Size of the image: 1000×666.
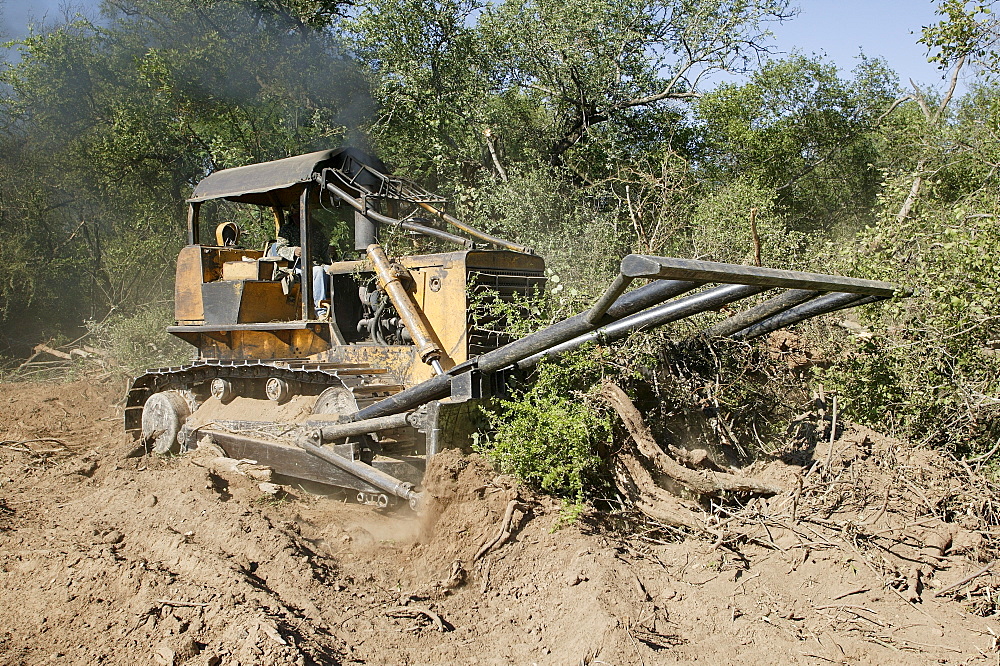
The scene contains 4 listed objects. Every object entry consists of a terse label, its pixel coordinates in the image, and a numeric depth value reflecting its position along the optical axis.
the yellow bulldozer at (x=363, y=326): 5.43
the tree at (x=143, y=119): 17.52
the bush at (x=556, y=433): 5.72
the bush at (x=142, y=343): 14.36
